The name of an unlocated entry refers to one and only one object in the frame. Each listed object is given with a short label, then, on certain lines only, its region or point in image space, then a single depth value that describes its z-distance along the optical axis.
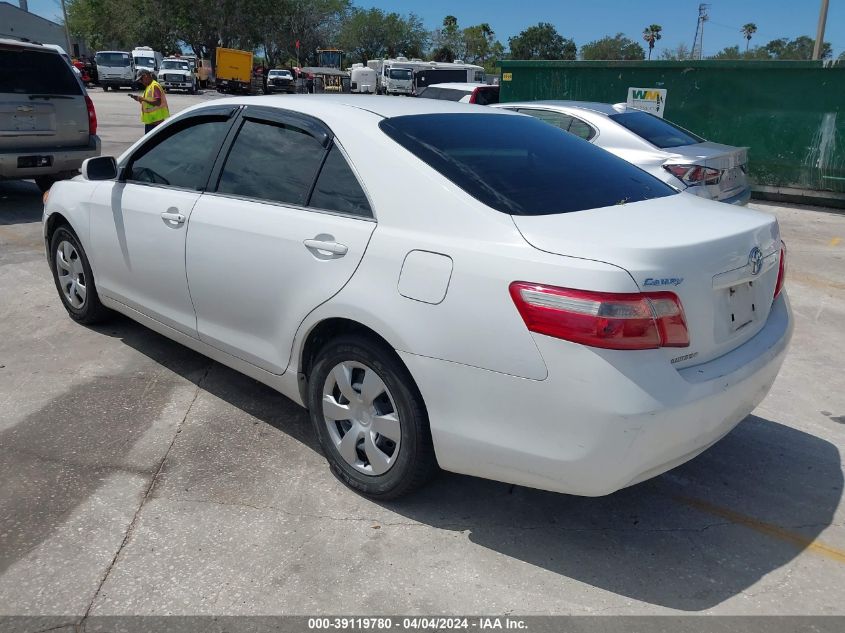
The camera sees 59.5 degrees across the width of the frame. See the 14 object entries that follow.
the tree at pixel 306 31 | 85.81
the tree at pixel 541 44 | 101.28
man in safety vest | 12.79
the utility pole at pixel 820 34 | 15.40
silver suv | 8.77
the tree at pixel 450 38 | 104.19
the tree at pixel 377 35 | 95.25
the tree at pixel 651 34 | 108.75
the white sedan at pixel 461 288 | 2.52
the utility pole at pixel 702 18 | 92.08
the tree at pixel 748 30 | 115.75
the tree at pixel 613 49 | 86.53
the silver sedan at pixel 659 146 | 7.51
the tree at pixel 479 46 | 107.62
